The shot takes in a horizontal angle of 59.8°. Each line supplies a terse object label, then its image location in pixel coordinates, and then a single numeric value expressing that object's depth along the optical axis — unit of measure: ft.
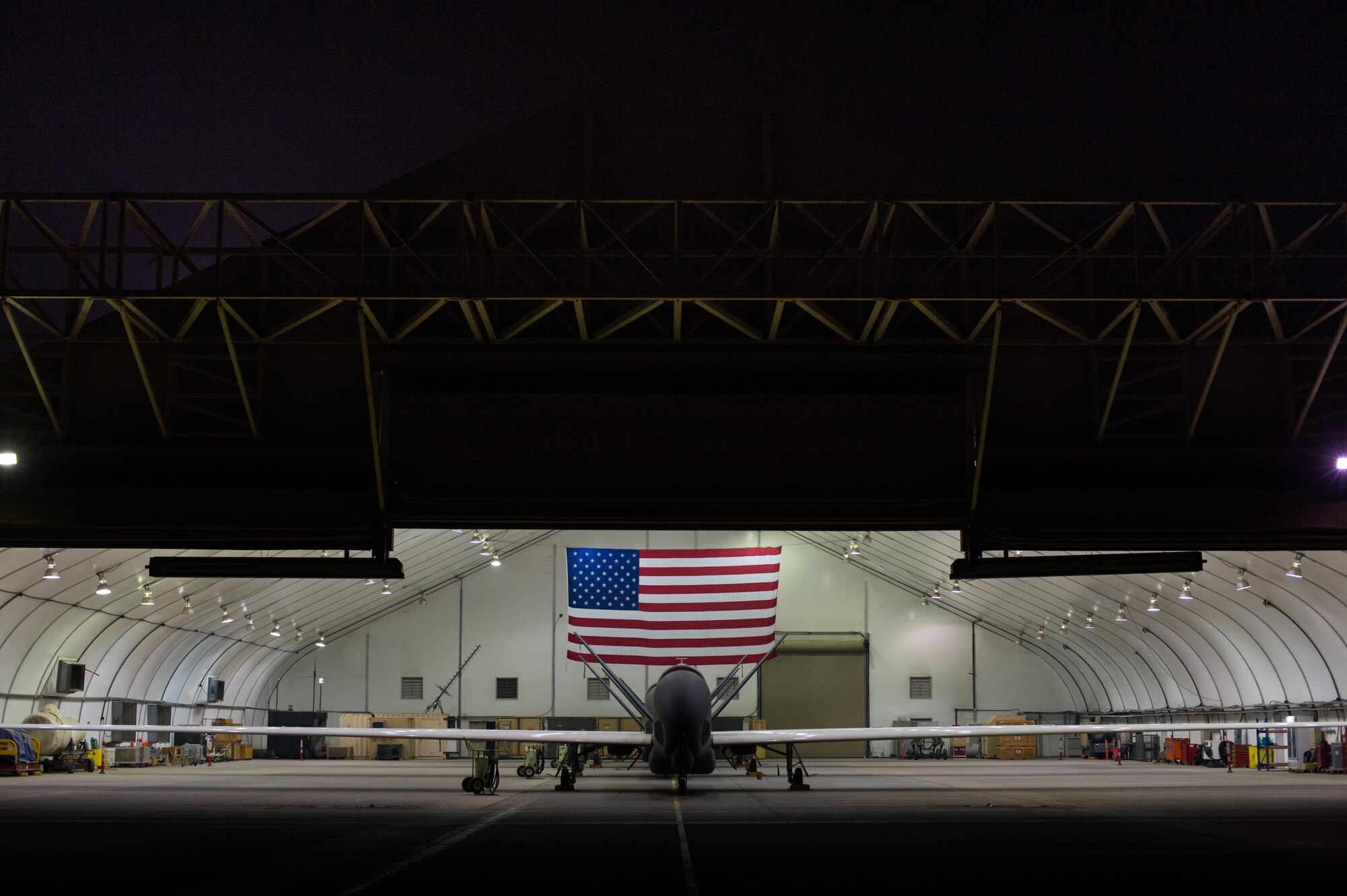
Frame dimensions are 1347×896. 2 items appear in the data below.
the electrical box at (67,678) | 133.18
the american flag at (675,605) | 119.65
